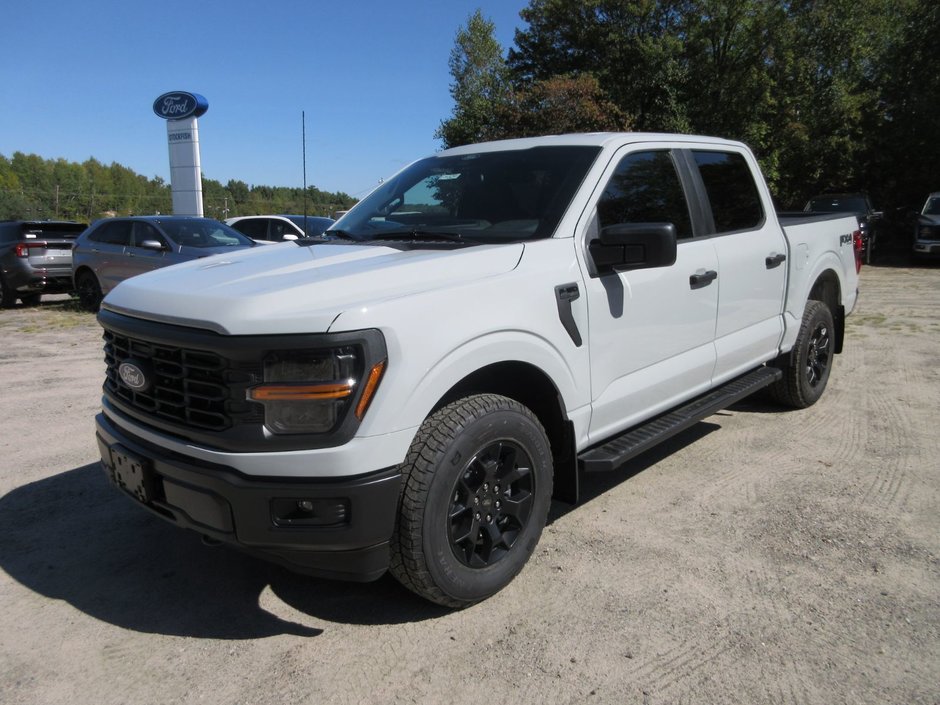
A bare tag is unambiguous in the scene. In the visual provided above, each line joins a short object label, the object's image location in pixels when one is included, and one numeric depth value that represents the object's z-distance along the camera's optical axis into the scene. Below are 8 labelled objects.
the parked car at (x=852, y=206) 17.15
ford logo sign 18.70
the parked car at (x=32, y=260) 12.72
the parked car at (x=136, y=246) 10.62
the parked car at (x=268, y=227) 15.69
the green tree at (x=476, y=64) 34.53
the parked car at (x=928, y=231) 17.06
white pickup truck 2.32
